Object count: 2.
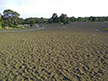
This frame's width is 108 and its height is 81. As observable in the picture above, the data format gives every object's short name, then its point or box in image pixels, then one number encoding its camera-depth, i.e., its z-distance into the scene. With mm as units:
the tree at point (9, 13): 43825
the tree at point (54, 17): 36594
